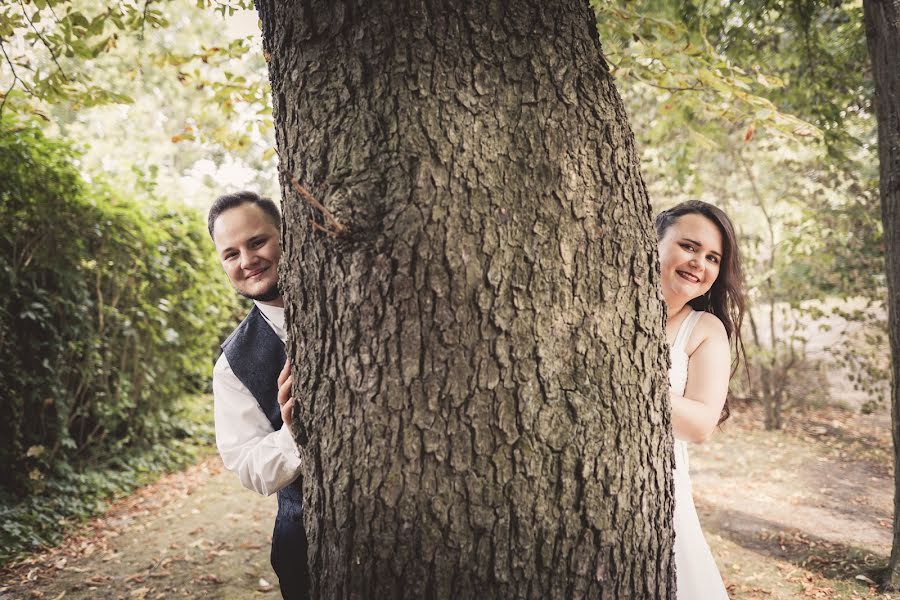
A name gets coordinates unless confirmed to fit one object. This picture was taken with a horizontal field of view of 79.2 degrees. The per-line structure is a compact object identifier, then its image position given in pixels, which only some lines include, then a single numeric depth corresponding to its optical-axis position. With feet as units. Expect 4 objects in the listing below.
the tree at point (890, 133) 10.35
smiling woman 7.48
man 7.06
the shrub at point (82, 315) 15.16
